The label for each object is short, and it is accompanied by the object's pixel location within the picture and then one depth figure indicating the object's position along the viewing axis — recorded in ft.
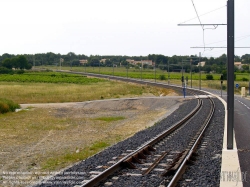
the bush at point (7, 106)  143.05
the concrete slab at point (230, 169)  31.17
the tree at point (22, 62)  595.88
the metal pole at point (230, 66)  44.01
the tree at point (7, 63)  600.80
